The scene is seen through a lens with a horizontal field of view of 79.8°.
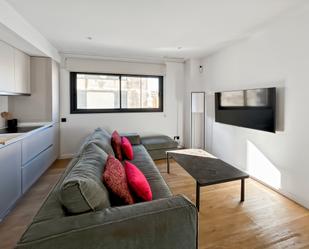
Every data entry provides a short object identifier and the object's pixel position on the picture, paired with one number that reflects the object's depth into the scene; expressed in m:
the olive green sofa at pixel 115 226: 0.92
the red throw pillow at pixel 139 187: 1.44
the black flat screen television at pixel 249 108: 2.66
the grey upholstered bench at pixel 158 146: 4.07
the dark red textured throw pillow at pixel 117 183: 1.36
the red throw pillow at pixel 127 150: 2.93
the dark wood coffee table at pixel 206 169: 2.12
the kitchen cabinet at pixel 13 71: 2.57
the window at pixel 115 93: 4.39
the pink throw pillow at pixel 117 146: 2.87
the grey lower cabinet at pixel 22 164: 2.07
